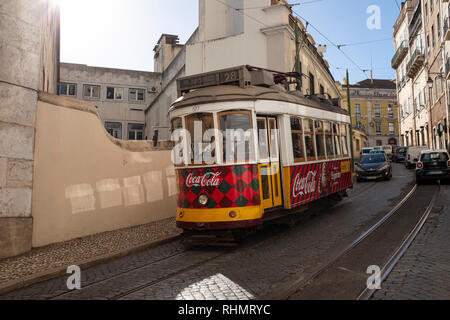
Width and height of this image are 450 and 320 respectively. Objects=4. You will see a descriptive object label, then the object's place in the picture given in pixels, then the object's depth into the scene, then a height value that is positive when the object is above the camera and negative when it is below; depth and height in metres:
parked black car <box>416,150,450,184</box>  15.51 +0.31
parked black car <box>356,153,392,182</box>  18.39 +0.36
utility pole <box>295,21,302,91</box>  15.61 +5.59
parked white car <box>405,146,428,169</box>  27.67 +1.59
